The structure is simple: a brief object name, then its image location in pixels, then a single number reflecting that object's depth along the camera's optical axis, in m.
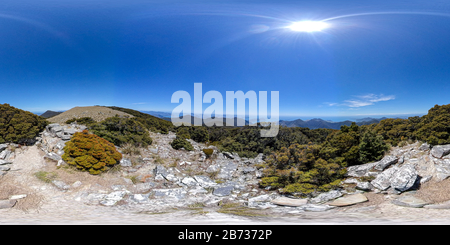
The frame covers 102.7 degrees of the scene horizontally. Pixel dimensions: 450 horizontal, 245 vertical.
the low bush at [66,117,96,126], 13.08
